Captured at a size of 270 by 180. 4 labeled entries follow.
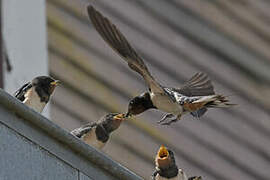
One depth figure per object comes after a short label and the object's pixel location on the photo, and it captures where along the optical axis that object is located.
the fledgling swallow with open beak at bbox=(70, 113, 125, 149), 12.16
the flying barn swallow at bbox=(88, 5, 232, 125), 10.20
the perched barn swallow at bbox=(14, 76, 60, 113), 11.78
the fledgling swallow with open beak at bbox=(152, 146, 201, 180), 11.62
